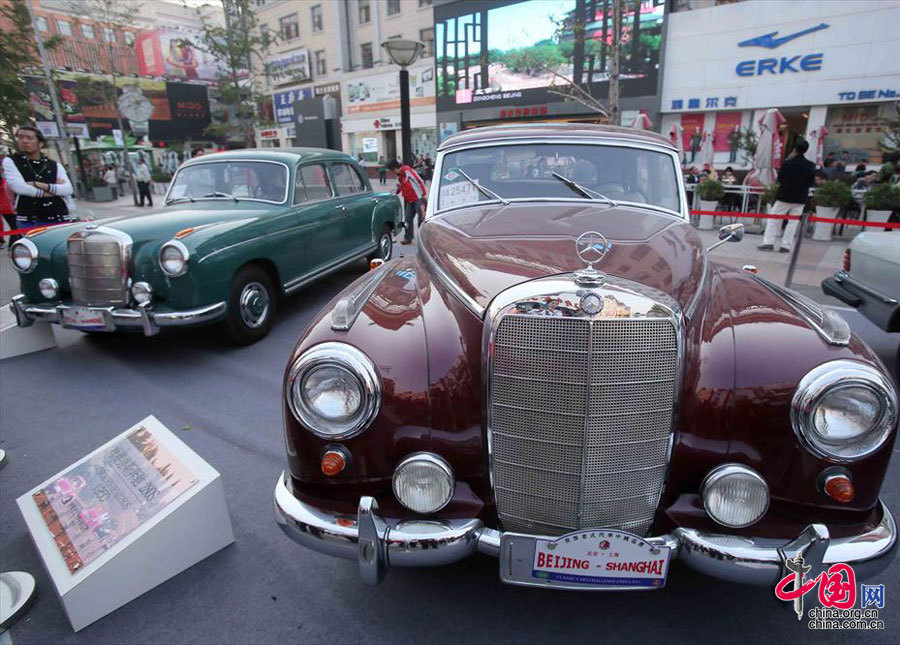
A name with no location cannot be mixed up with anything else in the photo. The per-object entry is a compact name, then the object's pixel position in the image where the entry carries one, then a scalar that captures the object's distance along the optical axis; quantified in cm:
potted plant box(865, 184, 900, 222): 877
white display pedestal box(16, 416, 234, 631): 197
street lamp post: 845
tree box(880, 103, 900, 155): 1088
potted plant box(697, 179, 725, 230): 1077
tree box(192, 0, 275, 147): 1917
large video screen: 1897
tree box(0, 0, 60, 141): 1033
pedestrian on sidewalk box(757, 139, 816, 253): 816
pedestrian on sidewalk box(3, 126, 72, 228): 575
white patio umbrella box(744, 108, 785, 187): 999
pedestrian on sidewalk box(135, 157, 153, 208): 1738
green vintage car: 412
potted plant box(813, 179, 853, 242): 935
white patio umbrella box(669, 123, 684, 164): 1552
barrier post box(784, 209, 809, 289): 600
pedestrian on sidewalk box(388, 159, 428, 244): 961
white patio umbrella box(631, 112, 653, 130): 1098
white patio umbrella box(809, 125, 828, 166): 1583
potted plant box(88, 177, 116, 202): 2078
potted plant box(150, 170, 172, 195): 2331
